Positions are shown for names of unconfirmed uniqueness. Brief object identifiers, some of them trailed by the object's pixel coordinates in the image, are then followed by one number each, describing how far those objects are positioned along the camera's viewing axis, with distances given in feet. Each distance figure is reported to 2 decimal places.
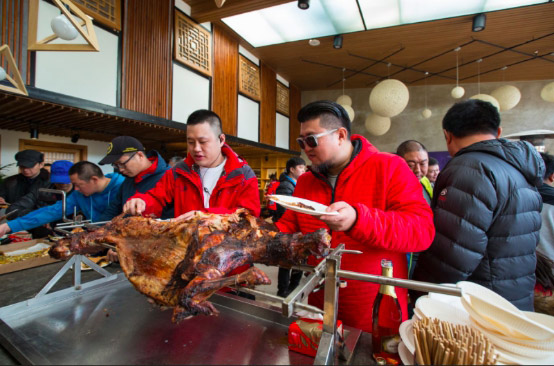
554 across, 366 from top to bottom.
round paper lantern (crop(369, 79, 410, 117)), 15.31
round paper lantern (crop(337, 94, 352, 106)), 23.39
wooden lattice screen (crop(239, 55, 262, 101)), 24.02
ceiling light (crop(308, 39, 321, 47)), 21.08
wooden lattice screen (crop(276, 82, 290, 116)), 30.71
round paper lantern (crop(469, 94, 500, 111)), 17.38
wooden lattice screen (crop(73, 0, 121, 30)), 12.60
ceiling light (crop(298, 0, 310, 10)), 15.58
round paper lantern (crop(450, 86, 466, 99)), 19.47
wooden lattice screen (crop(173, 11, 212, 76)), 17.47
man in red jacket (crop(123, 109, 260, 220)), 6.75
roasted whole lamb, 3.32
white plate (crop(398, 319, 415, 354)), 2.76
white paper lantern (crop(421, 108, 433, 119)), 24.29
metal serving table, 3.21
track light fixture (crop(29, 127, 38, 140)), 14.28
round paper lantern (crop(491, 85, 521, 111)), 17.84
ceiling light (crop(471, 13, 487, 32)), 17.31
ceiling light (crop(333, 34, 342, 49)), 20.70
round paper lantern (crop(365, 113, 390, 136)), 24.14
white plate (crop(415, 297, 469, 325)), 2.96
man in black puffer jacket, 4.29
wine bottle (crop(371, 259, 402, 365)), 3.26
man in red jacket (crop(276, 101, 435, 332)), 4.34
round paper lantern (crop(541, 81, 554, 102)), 16.70
